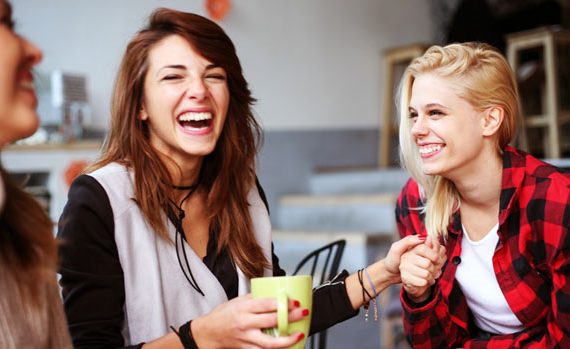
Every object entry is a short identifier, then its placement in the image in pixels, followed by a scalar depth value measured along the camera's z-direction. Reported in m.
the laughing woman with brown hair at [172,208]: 1.26
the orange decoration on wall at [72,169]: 3.36
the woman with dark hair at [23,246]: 0.79
